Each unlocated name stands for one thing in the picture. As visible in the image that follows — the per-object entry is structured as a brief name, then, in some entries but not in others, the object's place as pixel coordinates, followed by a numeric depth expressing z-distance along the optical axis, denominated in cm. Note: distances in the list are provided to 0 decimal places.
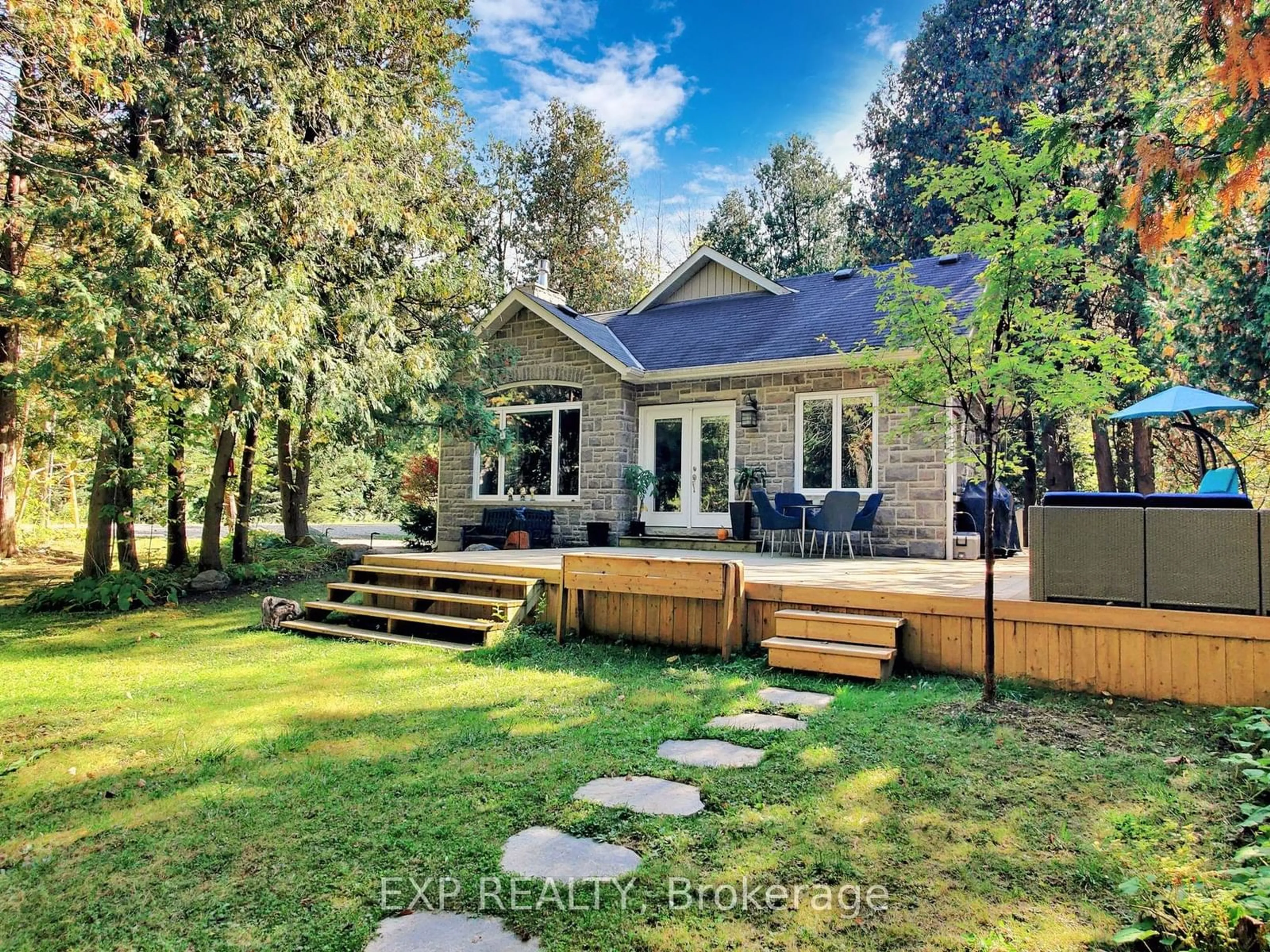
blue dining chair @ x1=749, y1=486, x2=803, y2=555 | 916
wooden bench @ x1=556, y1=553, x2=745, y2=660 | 536
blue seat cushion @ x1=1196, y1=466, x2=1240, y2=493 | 589
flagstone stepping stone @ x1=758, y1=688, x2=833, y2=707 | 418
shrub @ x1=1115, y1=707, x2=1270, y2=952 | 181
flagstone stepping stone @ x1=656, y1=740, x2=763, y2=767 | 330
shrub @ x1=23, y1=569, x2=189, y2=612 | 790
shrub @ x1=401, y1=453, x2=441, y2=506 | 1645
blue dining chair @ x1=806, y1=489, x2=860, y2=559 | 868
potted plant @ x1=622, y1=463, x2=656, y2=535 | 1130
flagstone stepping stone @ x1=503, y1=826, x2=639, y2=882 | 232
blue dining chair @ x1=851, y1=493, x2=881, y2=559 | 888
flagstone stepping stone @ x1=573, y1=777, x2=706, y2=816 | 280
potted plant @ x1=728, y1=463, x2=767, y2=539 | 1032
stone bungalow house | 977
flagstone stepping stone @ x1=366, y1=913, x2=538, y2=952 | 194
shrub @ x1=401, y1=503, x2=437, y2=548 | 1352
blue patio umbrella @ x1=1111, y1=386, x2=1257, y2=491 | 735
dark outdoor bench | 1172
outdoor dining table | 893
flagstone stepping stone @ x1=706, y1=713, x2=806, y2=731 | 375
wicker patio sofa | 402
